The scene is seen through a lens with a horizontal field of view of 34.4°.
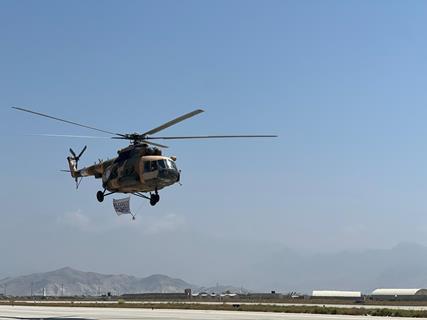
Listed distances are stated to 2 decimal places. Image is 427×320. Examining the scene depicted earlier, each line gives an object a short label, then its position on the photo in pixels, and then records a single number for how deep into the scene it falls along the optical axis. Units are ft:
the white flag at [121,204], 198.80
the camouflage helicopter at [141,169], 177.06
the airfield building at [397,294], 503.77
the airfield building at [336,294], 577.43
